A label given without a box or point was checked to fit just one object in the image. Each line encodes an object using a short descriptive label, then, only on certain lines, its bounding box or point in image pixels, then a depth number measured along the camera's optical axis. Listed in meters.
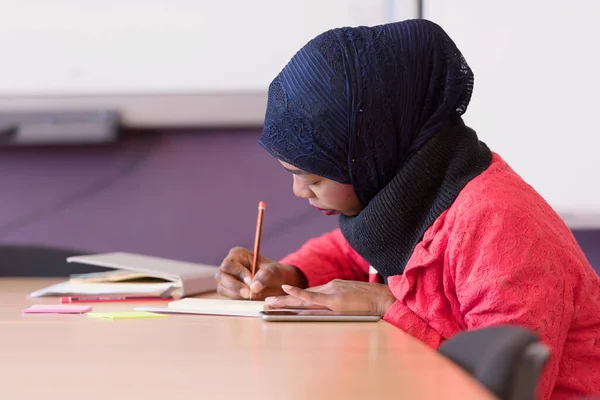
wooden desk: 1.67
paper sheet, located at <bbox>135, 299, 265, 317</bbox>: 2.21
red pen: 2.45
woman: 2.08
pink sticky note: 2.27
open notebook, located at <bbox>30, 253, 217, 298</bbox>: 2.49
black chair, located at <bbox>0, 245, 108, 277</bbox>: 3.22
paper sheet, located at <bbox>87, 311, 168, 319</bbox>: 2.19
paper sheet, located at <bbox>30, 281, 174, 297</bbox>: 2.47
